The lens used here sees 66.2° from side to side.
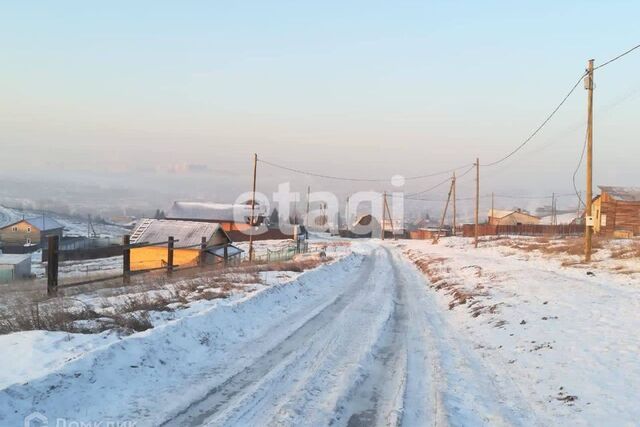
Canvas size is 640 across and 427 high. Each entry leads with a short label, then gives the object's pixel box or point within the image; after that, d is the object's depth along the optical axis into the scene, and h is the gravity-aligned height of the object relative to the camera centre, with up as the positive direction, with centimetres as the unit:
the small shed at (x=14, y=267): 4322 -509
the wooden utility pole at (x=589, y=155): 2070 +303
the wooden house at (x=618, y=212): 5038 +159
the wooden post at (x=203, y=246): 1994 -122
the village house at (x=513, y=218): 10794 +148
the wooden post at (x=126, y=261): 1429 -140
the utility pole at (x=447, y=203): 5980 +255
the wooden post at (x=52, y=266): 1153 -129
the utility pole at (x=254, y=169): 4147 +413
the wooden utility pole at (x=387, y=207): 9492 +280
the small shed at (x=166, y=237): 3647 -159
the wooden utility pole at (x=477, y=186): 4536 +351
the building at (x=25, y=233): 8969 -400
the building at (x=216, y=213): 8962 +57
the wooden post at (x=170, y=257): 1742 -151
